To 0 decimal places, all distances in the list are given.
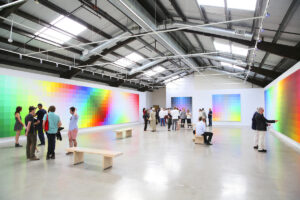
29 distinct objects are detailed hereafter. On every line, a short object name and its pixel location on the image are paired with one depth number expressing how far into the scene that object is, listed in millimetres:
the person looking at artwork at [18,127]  6733
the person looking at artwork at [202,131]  7207
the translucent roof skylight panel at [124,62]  12148
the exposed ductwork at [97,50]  8672
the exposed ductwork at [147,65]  13035
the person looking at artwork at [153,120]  10728
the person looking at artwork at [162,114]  13933
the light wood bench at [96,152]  4188
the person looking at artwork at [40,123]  5439
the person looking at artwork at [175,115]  11253
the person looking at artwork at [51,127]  4898
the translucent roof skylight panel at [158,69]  15402
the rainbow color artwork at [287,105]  6715
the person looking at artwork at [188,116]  13305
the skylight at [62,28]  7059
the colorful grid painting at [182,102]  17553
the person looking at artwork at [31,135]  4762
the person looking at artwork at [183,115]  12675
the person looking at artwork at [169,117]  11712
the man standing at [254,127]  6283
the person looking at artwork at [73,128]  5450
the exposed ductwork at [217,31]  6301
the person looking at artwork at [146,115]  11252
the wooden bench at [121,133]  8683
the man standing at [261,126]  5836
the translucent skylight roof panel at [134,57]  11776
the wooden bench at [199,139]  7254
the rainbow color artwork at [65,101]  7789
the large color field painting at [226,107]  15719
